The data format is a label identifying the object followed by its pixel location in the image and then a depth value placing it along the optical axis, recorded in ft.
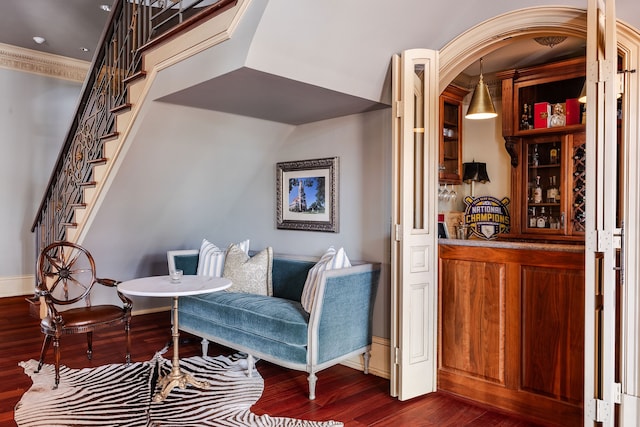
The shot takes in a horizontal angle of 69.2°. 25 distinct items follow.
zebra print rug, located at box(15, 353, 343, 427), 8.75
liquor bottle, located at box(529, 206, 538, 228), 14.69
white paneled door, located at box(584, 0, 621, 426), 7.29
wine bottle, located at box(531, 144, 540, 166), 14.89
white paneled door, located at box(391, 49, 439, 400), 9.98
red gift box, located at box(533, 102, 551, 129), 14.46
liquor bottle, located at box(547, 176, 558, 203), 14.51
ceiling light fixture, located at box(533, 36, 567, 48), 12.43
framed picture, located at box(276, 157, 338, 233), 12.92
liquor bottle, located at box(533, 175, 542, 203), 14.74
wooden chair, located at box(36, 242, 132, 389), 10.67
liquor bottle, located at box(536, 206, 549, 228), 14.52
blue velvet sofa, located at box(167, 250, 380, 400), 9.98
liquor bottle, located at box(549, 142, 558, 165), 14.58
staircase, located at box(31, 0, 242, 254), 10.01
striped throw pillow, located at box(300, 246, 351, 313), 10.33
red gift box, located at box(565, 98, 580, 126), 13.94
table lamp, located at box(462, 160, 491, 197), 15.62
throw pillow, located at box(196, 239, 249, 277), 13.97
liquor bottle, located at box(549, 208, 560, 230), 14.26
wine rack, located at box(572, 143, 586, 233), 13.93
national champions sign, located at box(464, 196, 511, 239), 15.29
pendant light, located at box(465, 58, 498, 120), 11.98
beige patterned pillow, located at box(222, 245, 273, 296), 12.89
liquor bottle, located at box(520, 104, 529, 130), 14.85
